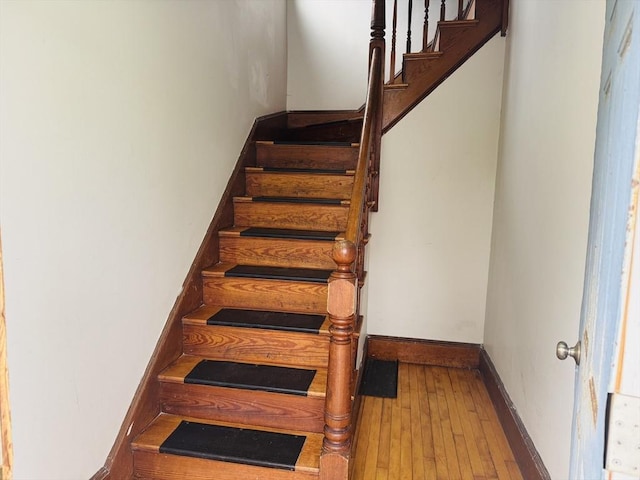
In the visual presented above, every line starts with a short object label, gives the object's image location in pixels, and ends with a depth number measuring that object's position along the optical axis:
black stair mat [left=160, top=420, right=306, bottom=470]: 1.79
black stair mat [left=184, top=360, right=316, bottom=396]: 2.01
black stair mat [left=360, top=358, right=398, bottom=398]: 2.81
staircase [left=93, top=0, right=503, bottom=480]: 1.78
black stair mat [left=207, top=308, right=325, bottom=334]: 2.24
